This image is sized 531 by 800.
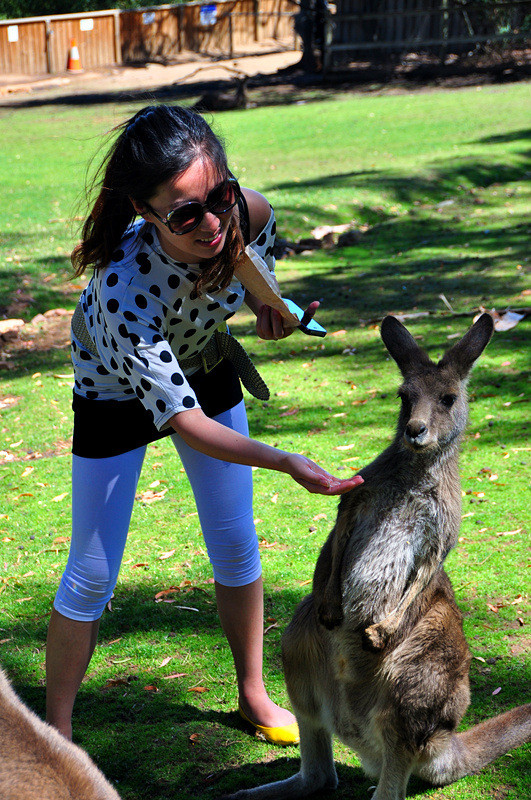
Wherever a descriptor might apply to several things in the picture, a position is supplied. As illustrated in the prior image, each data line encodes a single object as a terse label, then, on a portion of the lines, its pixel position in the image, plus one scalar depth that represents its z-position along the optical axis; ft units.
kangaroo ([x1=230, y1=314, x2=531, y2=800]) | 7.65
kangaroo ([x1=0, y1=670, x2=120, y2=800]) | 4.04
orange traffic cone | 96.99
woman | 7.06
